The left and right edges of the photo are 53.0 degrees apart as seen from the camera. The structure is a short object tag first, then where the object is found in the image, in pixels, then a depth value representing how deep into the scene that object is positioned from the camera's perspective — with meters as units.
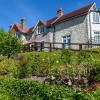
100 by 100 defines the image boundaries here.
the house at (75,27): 15.18
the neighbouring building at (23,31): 19.89
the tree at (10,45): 10.55
